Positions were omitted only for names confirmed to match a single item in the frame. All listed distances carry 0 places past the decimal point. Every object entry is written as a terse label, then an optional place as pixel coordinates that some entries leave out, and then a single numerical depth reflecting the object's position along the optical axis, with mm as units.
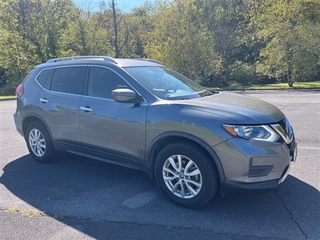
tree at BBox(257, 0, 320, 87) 23938
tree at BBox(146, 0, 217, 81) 26359
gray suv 3590
